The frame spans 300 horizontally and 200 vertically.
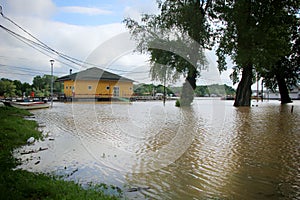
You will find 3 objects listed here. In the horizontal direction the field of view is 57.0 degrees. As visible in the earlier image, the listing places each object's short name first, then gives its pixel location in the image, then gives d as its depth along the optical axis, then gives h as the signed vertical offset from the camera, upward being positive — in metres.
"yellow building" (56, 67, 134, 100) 40.25 +1.16
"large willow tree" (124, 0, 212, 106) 27.06 +5.72
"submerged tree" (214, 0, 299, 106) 23.92 +5.77
